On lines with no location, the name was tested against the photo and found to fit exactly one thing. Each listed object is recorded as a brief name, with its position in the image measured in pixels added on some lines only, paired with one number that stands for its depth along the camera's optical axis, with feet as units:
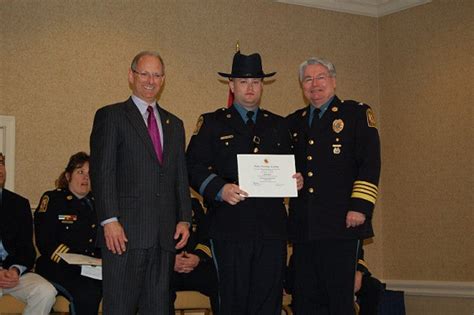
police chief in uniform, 13.28
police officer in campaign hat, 12.98
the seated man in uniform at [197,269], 17.63
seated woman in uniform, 16.37
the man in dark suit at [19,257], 16.12
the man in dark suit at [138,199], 11.82
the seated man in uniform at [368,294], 17.37
